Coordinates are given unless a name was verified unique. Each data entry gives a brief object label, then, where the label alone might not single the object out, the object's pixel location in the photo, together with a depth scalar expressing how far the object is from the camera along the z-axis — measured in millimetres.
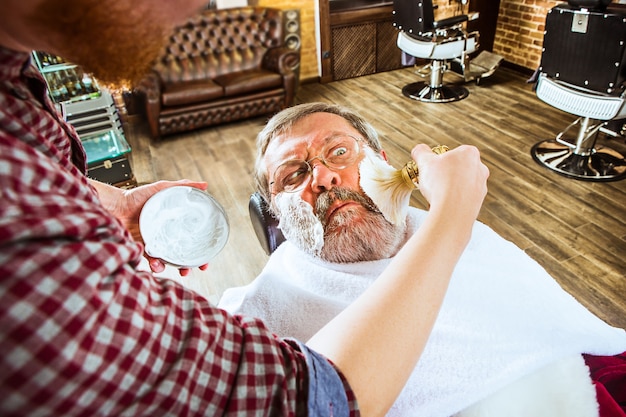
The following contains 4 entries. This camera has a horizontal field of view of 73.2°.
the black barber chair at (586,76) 2691
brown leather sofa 4465
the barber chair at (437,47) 4219
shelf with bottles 3209
